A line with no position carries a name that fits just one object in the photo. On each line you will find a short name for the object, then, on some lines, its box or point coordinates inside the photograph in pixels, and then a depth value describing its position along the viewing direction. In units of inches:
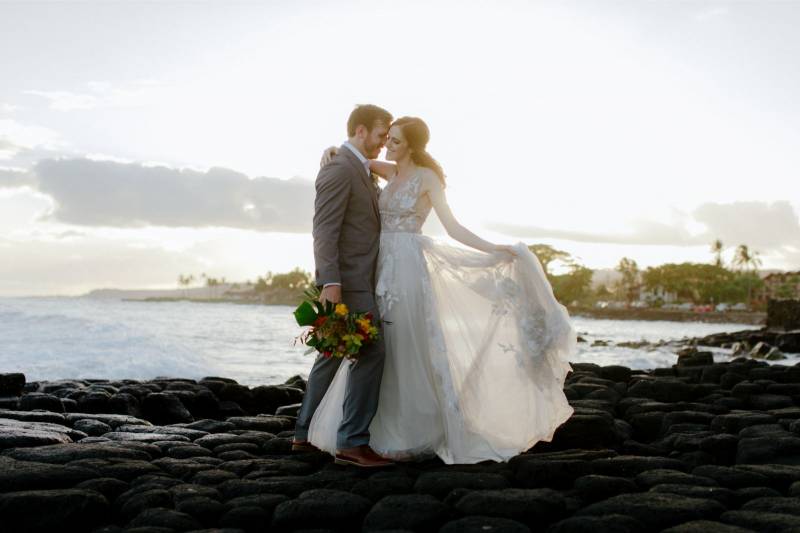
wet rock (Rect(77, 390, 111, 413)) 319.9
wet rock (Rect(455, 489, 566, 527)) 148.4
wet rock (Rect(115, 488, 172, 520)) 157.8
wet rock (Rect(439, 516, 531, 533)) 138.7
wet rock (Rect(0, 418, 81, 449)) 208.8
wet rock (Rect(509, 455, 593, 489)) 178.4
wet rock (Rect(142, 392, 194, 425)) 323.0
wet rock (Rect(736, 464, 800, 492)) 177.6
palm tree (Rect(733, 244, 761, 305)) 4594.0
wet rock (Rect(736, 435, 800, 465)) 210.7
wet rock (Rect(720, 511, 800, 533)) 138.2
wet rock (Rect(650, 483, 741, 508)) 161.8
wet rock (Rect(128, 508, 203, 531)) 146.9
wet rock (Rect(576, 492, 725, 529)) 145.1
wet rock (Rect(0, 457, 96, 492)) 166.7
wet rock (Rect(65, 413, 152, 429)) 269.3
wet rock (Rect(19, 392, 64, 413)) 310.5
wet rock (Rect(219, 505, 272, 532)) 151.6
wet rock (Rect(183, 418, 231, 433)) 268.1
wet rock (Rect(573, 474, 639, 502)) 166.7
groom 195.0
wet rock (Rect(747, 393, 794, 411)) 319.0
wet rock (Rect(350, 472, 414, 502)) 167.9
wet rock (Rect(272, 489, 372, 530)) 150.3
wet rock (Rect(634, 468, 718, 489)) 174.7
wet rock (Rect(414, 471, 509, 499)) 169.3
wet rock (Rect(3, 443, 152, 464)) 192.1
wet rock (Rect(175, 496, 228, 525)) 154.2
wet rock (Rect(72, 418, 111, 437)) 250.9
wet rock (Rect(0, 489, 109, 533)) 151.6
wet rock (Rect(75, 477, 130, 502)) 167.6
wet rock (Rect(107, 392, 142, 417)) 319.0
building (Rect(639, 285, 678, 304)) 4508.9
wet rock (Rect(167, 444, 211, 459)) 215.0
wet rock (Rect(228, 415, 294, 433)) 270.5
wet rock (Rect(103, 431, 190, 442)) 236.3
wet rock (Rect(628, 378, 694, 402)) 341.4
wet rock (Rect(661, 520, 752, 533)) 135.6
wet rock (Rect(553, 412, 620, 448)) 231.8
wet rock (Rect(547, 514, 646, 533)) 137.9
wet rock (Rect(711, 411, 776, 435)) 255.3
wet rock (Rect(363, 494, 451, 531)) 145.9
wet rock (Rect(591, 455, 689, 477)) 189.2
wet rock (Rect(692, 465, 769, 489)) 175.9
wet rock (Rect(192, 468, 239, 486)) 182.2
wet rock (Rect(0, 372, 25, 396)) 342.6
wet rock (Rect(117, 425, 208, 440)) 251.8
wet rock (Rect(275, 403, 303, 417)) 309.7
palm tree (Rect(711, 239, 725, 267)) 4611.2
